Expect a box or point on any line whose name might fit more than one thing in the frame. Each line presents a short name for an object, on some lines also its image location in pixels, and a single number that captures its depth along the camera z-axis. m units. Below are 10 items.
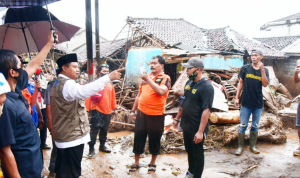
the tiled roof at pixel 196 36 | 14.19
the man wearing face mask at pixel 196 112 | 2.98
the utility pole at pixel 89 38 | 4.55
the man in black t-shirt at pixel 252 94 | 4.28
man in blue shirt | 1.82
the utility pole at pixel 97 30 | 5.70
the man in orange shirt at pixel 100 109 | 4.41
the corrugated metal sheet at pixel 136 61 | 12.55
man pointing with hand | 2.43
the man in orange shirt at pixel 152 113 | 3.61
